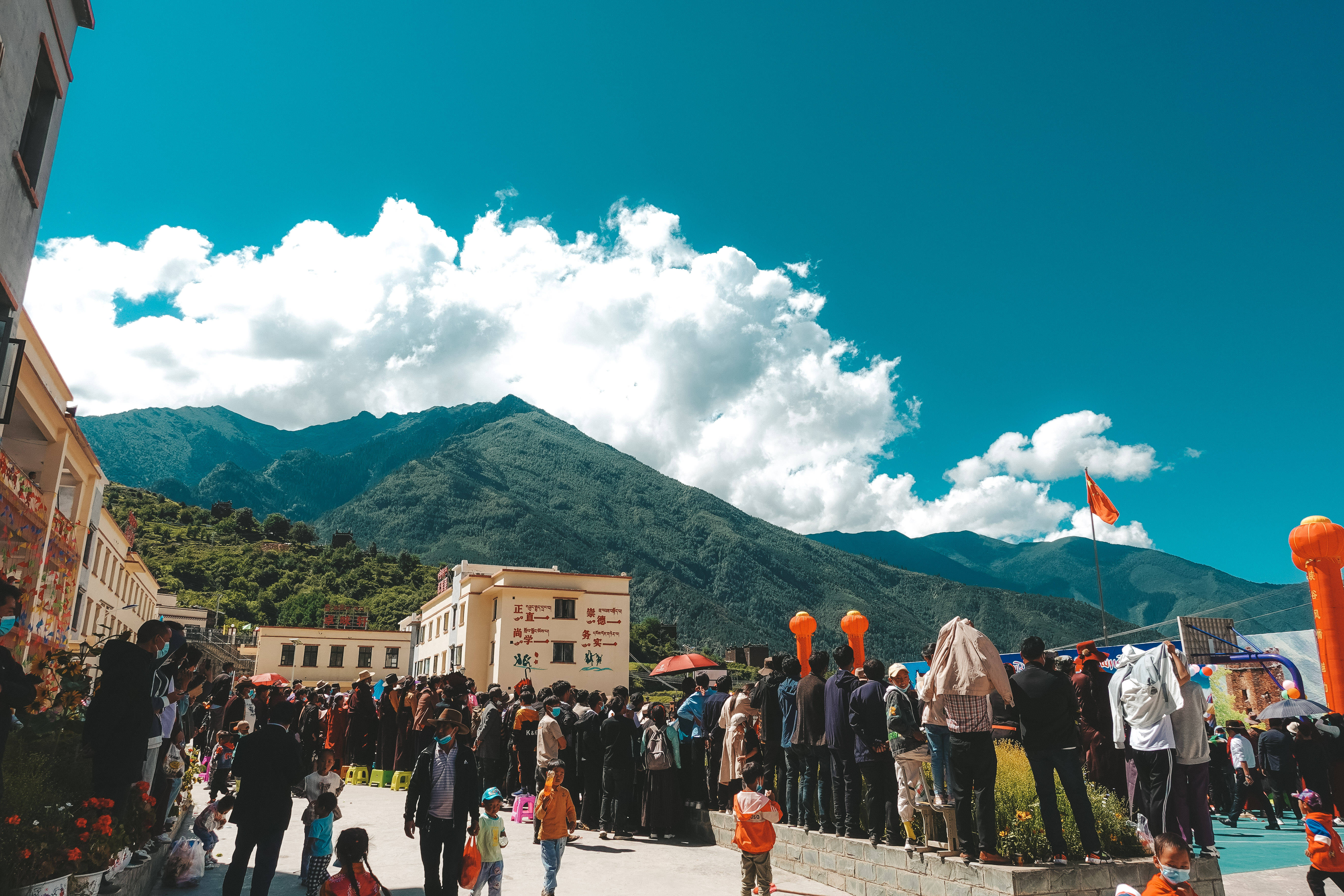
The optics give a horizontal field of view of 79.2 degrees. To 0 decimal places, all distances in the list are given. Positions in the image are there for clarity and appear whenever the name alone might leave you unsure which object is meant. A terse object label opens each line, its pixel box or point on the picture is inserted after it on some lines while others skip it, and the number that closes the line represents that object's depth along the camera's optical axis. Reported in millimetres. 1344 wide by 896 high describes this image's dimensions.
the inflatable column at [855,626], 20406
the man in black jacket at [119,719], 6324
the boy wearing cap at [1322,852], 6820
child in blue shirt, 6773
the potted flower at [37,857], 4828
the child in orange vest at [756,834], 6988
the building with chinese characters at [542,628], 43688
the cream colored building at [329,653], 55219
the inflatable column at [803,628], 21109
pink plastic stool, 11562
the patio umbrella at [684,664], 24234
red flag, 22609
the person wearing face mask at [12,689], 5277
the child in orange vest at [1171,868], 4652
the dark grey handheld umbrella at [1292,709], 12758
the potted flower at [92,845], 5328
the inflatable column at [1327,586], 14203
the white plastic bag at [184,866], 7672
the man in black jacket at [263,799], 6207
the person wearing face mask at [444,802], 6445
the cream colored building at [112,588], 33219
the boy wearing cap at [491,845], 6703
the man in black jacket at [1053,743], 6996
